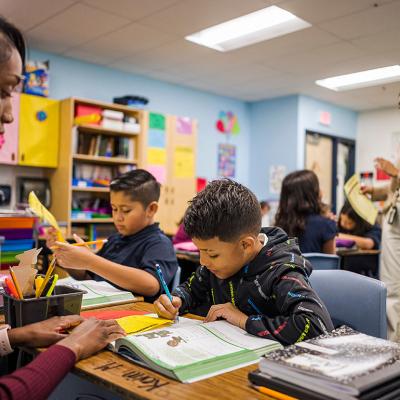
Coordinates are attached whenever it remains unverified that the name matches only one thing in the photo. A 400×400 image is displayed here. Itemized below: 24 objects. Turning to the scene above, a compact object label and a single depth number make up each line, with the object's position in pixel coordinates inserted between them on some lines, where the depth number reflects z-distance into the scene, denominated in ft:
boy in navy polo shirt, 5.54
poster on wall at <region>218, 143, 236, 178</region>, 21.11
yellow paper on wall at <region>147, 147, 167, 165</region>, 16.75
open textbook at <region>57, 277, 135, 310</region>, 4.93
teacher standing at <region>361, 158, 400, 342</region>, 8.96
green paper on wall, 16.85
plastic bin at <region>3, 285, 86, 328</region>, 3.65
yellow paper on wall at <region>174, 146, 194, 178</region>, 17.78
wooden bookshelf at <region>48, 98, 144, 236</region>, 14.62
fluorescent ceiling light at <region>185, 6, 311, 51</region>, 12.42
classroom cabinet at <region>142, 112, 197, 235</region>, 16.89
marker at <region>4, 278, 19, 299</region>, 3.76
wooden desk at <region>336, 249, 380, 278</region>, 12.20
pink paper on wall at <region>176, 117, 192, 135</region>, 17.83
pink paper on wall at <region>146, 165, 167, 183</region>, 16.81
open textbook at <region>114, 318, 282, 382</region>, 2.91
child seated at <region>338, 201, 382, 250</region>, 12.92
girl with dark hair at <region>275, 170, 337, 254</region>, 9.68
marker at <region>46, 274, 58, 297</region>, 3.93
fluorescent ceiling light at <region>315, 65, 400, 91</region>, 16.57
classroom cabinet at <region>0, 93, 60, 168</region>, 13.88
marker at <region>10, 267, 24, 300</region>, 3.68
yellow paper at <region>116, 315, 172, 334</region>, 3.82
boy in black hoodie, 3.68
